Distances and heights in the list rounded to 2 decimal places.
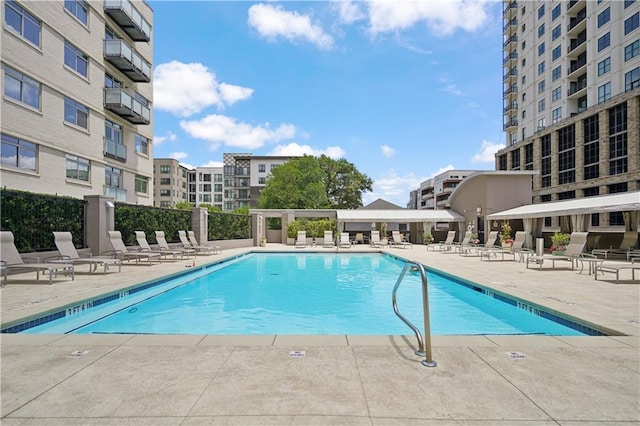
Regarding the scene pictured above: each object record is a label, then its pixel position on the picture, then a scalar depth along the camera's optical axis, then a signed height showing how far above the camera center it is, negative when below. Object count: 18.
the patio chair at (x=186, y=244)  18.45 -1.23
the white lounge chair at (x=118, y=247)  13.27 -0.99
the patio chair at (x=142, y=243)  15.02 -0.96
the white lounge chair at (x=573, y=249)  12.55 -0.98
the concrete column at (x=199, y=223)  21.70 -0.13
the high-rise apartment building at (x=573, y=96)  32.28 +14.26
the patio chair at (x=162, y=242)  16.44 -0.99
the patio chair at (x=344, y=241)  25.16 -1.40
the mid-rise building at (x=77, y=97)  15.48 +6.64
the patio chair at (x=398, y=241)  25.92 -1.39
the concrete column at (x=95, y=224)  13.70 -0.14
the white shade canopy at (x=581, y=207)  14.75 +0.78
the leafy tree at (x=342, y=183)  52.72 +5.77
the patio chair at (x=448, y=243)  23.26 -1.36
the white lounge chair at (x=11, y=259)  8.91 -1.03
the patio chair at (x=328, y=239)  25.66 -1.27
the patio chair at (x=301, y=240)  26.11 -1.38
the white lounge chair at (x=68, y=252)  10.87 -0.99
